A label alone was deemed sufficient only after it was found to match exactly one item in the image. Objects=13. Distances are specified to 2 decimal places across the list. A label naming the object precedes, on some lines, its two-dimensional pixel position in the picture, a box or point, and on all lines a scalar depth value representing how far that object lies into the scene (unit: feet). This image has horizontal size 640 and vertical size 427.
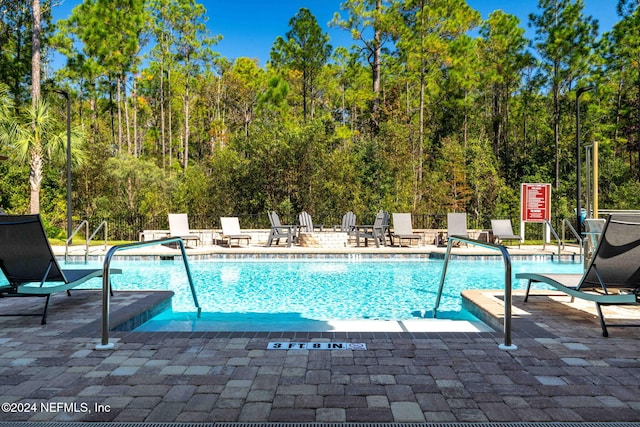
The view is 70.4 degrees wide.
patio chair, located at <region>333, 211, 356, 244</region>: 46.55
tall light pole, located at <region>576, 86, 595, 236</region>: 45.42
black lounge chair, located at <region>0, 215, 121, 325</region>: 13.33
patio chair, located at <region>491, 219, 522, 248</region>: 43.72
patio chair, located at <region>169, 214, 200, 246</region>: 41.98
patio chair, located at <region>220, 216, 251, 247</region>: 43.34
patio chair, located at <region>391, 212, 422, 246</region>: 44.16
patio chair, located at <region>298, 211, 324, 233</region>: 46.34
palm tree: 49.62
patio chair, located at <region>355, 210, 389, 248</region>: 43.34
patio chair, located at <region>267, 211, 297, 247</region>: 43.50
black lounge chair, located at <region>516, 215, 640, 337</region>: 11.94
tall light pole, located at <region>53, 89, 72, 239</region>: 42.95
